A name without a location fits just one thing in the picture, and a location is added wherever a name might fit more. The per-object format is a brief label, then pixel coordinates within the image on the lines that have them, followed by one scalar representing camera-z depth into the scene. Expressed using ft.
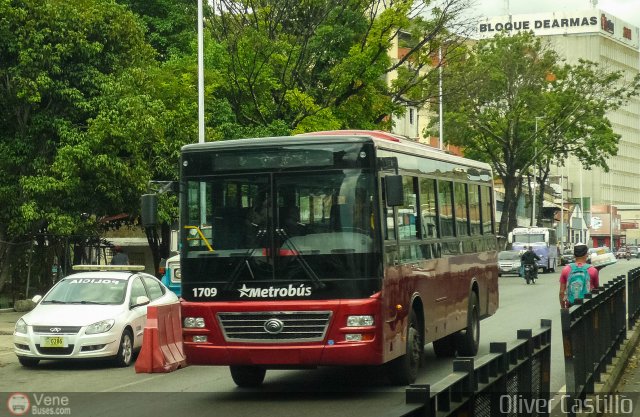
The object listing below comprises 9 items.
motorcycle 170.24
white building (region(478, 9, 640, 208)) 579.89
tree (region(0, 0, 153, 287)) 100.53
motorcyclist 171.26
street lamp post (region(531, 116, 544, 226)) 217.99
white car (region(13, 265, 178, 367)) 59.72
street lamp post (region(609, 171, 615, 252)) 586.94
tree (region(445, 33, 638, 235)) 217.77
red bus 42.42
